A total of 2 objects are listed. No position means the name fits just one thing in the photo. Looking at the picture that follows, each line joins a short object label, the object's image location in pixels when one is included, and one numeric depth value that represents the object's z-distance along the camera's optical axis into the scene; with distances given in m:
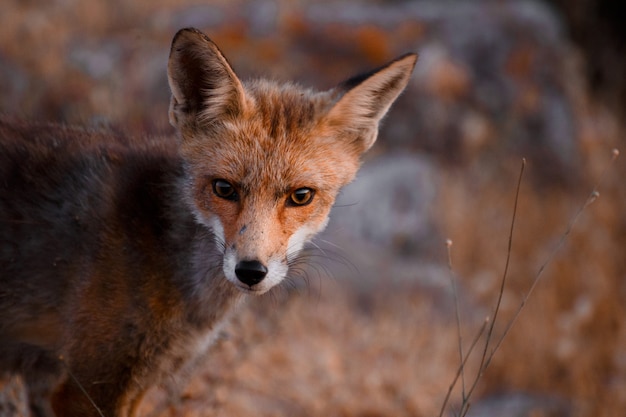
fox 6.48
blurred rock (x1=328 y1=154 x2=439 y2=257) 15.68
